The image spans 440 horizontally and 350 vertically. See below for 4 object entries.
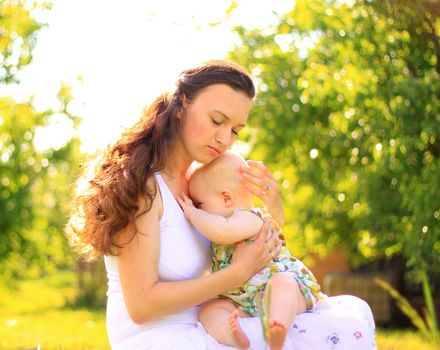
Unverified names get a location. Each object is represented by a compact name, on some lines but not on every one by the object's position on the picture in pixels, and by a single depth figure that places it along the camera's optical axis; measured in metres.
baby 3.05
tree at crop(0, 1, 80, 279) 9.63
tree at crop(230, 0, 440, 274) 8.35
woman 3.01
